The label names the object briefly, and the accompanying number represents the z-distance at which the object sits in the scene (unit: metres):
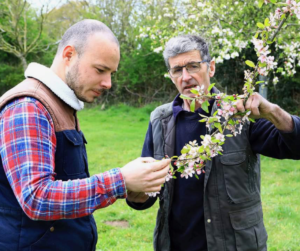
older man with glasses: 2.53
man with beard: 1.70
